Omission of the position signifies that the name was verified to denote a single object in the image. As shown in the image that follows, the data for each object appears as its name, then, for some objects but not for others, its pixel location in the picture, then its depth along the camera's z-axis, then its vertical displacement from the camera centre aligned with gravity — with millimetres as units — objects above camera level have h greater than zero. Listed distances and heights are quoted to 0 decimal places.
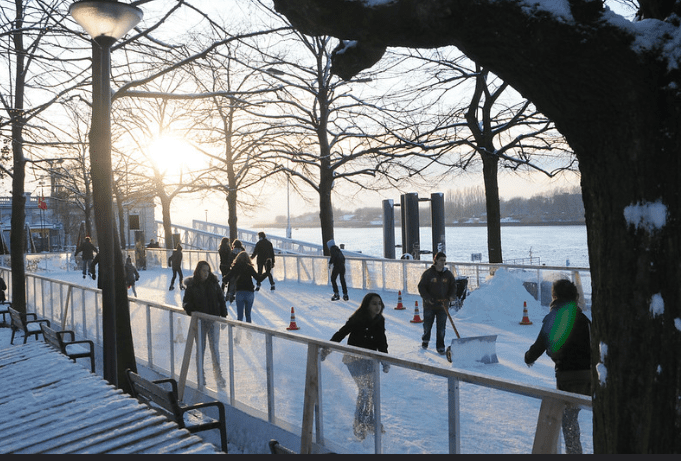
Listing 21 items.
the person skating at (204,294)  7688 -694
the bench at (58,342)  7664 -1246
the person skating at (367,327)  6109 -897
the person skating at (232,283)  13422 -966
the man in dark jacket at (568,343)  4984 -899
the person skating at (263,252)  16758 -480
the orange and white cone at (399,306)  14414 -1667
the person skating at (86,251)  25312 -490
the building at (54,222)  61500 +1714
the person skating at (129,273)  15664 -847
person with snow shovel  9508 -899
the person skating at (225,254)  16453 -492
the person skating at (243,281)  10852 -790
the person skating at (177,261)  19531 -747
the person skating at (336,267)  15266 -837
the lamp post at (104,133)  6012 +1074
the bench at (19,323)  9806 -1263
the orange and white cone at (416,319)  12545 -1701
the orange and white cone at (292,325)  11844 -1653
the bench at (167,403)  4758 -1306
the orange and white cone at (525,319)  12284 -1729
